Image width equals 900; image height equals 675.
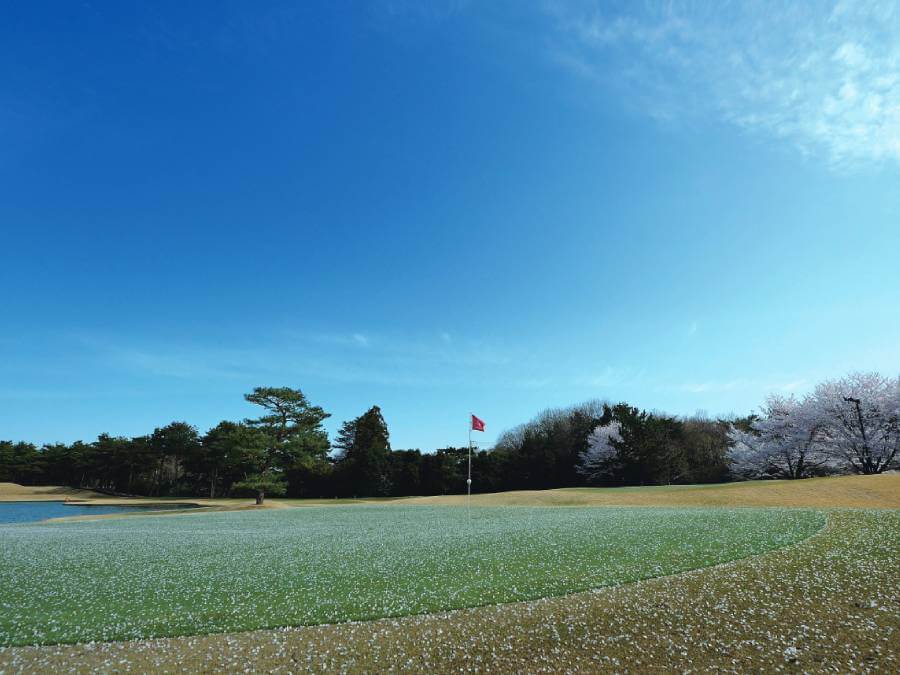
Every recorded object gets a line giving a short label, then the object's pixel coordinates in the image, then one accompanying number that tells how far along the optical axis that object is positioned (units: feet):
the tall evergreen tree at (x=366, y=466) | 185.57
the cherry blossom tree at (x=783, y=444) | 146.10
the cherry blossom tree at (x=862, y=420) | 130.82
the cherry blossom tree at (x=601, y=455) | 182.39
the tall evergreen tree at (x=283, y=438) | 138.31
